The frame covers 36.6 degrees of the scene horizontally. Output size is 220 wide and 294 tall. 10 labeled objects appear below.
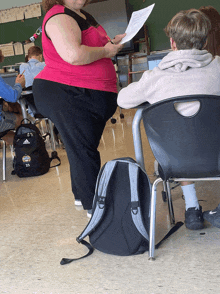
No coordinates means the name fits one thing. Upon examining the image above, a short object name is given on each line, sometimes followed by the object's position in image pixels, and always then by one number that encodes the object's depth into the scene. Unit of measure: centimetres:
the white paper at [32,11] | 833
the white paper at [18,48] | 873
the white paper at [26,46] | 860
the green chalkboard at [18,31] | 852
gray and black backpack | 140
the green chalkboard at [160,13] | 754
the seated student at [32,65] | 385
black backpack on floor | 299
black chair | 113
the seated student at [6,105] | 295
